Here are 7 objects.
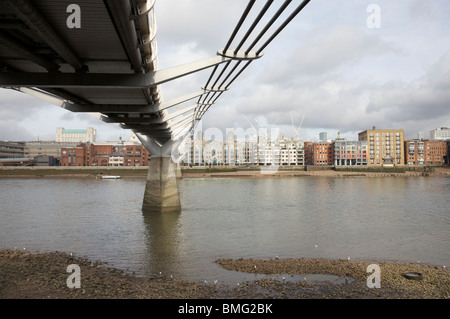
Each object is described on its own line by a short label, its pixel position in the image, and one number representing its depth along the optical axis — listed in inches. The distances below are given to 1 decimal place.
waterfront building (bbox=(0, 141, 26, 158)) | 5761.8
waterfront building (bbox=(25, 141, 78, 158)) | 6451.8
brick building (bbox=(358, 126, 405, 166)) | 5329.7
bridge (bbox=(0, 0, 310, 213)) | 260.5
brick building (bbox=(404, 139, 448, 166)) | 5354.3
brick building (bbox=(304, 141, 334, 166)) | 5538.4
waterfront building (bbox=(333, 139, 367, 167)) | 5329.7
